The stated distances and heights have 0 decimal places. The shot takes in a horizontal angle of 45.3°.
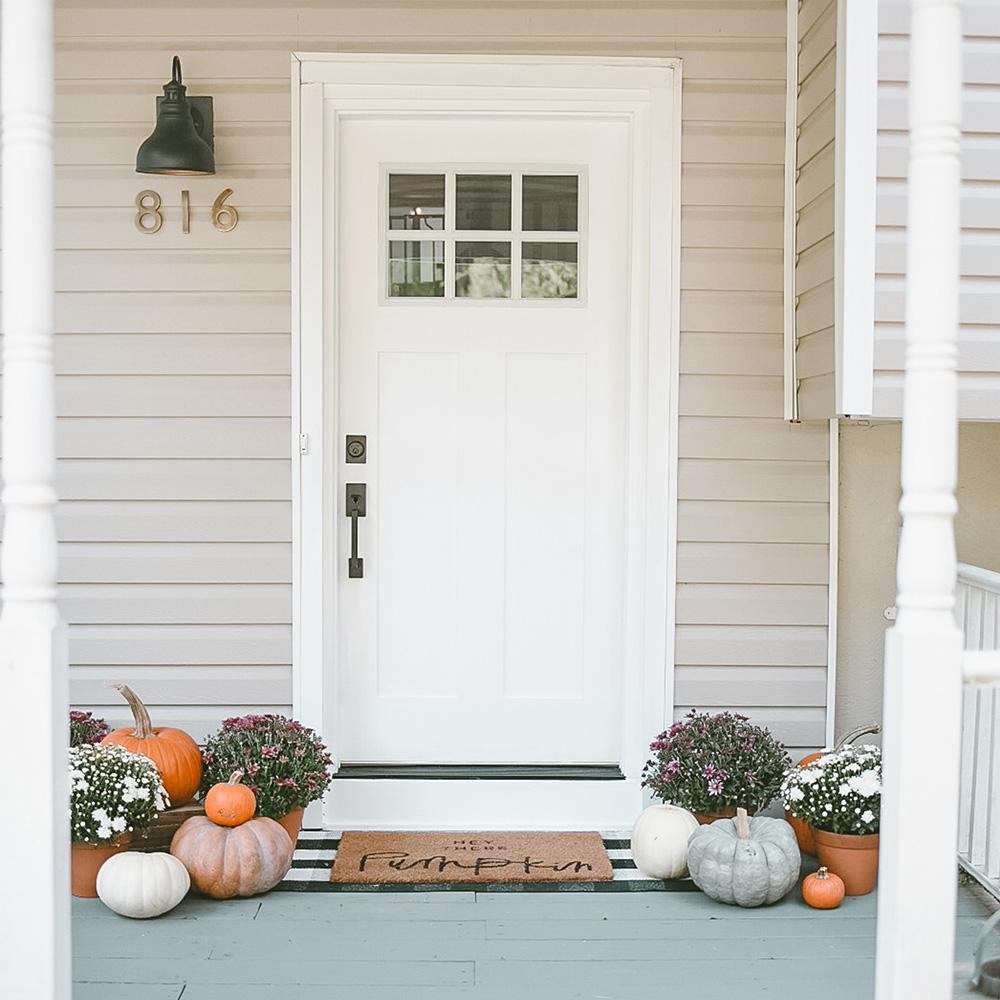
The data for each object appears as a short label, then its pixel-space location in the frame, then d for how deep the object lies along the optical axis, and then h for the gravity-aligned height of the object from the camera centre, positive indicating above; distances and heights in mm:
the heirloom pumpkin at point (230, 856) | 2994 -1015
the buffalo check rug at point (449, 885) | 3154 -1141
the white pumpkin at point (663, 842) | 3180 -1028
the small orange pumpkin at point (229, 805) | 3043 -898
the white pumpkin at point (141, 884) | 2875 -1045
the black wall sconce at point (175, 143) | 3336 +865
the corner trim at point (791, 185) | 3490 +794
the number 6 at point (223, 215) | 3523 +695
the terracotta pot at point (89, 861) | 3031 -1041
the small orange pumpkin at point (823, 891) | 3010 -1088
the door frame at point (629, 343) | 3510 +357
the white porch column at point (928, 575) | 1870 -183
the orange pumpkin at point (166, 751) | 3260 -823
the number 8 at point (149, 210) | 3521 +709
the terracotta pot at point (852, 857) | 3098 -1035
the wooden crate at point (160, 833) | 3158 -1009
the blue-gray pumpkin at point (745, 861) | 2971 -1010
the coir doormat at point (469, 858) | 3219 -1127
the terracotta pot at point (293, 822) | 3301 -1025
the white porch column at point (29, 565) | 1914 -184
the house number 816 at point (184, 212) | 3521 +703
